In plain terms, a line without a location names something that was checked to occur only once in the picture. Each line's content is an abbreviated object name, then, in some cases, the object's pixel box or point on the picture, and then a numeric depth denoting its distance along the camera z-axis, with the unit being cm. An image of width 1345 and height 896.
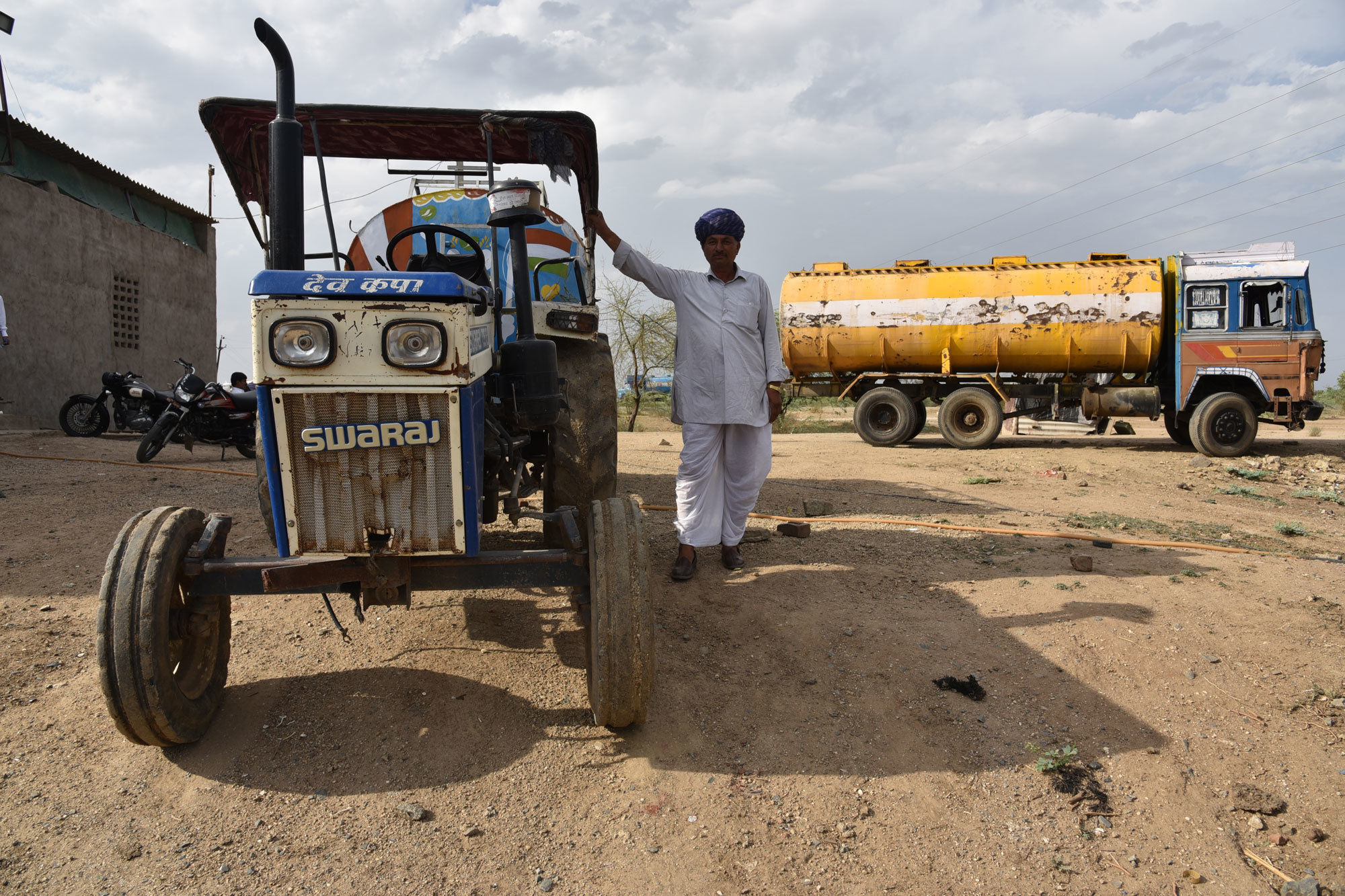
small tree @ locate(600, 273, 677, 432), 2414
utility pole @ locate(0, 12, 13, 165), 977
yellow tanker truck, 1076
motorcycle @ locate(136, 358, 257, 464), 816
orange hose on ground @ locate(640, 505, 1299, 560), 468
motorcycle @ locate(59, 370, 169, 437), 990
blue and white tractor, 227
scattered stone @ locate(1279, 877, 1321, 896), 214
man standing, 414
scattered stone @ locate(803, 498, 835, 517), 577
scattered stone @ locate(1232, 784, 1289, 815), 247
